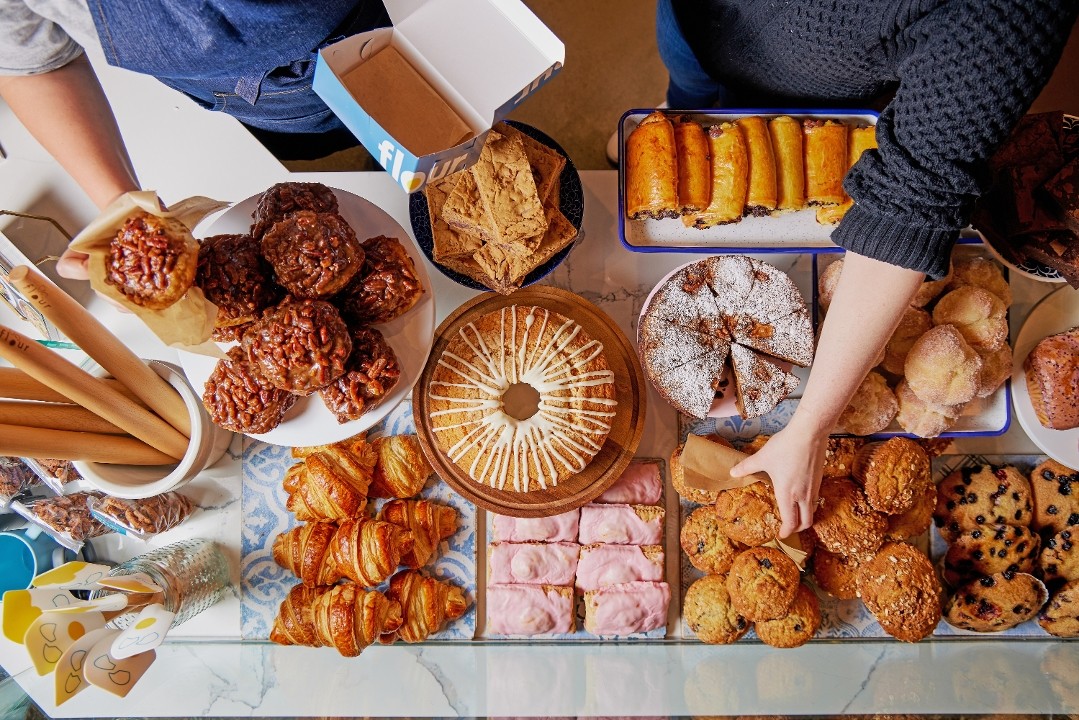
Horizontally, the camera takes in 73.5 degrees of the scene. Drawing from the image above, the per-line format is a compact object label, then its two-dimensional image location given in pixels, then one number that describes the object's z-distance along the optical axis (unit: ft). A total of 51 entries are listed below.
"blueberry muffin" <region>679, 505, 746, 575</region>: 6.02
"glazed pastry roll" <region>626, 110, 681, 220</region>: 5.55
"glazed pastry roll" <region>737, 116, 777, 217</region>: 5.68
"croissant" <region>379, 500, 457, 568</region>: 5.98
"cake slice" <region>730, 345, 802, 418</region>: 5.60
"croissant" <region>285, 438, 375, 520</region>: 5.81
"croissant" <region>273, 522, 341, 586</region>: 5.91
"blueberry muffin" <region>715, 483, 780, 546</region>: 5.76
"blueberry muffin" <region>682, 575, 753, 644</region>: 5.89
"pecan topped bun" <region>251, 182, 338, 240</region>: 4.31
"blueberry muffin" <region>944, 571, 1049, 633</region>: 5.89
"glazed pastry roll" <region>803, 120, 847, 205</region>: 5.72
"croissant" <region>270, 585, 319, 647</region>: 5.83
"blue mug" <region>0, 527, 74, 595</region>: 5.84
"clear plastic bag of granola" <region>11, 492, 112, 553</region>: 5.70
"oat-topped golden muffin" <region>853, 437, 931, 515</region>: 5.70
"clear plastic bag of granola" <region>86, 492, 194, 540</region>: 5.54
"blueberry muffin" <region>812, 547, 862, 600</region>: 6.01
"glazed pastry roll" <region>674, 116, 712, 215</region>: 5.67
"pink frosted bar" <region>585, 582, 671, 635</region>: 6.00
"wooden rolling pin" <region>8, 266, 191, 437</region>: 3.74
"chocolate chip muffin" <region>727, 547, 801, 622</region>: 5.69
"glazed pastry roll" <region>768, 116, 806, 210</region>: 5.76
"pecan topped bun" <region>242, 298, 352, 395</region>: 3.95
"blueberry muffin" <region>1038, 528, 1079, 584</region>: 6.00
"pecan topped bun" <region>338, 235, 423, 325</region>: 4.48
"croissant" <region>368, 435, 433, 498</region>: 5.99
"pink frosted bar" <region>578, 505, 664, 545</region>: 6.16
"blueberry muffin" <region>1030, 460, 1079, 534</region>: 6.07
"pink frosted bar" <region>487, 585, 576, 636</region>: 6.03
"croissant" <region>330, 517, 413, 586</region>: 5.73
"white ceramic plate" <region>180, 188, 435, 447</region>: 4.71
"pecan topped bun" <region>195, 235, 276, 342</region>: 4.02
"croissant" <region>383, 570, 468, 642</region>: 5.90
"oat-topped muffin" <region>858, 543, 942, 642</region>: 5.71
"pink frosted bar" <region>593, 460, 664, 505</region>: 6.21
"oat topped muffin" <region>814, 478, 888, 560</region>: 5.76
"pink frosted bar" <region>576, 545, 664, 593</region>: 6.11
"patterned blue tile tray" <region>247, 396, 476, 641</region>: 6.21
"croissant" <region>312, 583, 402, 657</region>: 5.63
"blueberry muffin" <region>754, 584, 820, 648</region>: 5.82
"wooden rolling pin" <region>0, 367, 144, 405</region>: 4.42
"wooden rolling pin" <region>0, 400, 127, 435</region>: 4.31
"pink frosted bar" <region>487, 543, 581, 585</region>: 6.12
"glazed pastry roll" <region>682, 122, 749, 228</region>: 5.67
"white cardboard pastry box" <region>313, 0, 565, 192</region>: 4.44
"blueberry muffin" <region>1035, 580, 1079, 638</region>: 5.97
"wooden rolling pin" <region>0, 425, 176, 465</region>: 4.17
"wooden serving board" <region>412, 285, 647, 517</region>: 5.85
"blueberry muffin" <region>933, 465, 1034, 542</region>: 6.05
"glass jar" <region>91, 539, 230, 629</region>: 5.51
